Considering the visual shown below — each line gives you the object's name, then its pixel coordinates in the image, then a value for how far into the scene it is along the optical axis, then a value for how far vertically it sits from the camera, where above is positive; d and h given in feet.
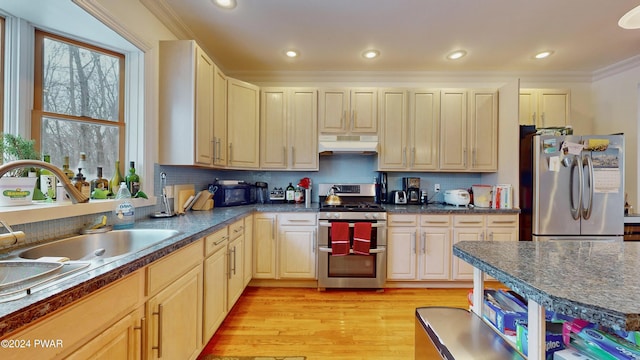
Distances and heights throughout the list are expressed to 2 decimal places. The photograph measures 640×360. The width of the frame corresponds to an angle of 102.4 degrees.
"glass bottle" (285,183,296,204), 10.66 -0.64
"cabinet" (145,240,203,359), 3.78 -2.12
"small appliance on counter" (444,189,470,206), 9.77 -0.64
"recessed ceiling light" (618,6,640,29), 3.86 +2.53
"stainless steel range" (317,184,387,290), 8.88 -2.71
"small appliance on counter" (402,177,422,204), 10.57 -0.37
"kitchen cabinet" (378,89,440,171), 10.07 +1.81
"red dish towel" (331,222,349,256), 8.66 -1.97
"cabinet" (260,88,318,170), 10.10 +2.01
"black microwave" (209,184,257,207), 9.07 -0.58
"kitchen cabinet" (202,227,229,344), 5.50 -2.41
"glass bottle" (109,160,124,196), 6.08 -0.08
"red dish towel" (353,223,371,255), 8.66 -1.90
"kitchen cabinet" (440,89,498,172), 9.96 +2.00
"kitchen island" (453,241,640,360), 2.00 -0.96
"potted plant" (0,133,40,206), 4.00 -0.02
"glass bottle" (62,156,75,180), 5.10 +0.18
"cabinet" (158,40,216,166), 7.04 +2.01
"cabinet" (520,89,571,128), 10.04 +2.94
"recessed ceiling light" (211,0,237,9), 6.58 +4.55
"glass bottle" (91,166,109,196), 5.71 -0.12
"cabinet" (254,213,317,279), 9.12 -2.44
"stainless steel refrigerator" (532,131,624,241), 8.11 -0.19
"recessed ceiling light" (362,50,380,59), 9.22 +4.60
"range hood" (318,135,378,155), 9.74 +1.36
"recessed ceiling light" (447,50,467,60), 9.21 +4.60
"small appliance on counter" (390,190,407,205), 10.51 -0.70
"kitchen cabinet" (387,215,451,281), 9.14 -2.39
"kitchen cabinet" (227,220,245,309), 6.84 -2.38
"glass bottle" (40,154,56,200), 4.71 -0.13
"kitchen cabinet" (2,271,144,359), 2.23 -1.55
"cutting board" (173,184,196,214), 7.55 -0.53
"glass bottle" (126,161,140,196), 6.19 -0.08
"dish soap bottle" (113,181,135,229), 5.38 -0.69
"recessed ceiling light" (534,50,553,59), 9.16 +4.59
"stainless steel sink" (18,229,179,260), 3.93 -1.17
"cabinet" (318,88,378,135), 10.10 +2.71
